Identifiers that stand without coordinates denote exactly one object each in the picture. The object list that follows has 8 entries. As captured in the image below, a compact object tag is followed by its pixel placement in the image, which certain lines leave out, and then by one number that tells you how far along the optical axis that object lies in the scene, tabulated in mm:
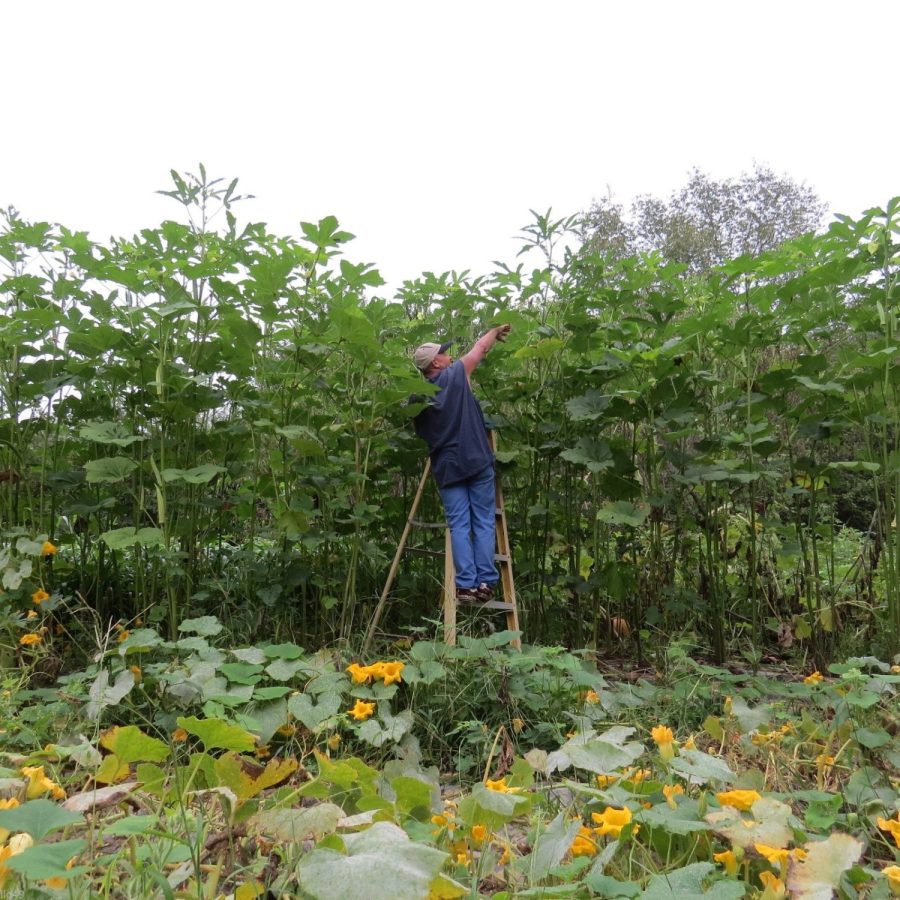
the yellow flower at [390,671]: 2002
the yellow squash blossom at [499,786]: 1340
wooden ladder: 3401
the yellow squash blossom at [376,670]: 2029
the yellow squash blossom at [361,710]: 1954
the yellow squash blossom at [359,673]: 2020
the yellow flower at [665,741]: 1359
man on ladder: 3617
